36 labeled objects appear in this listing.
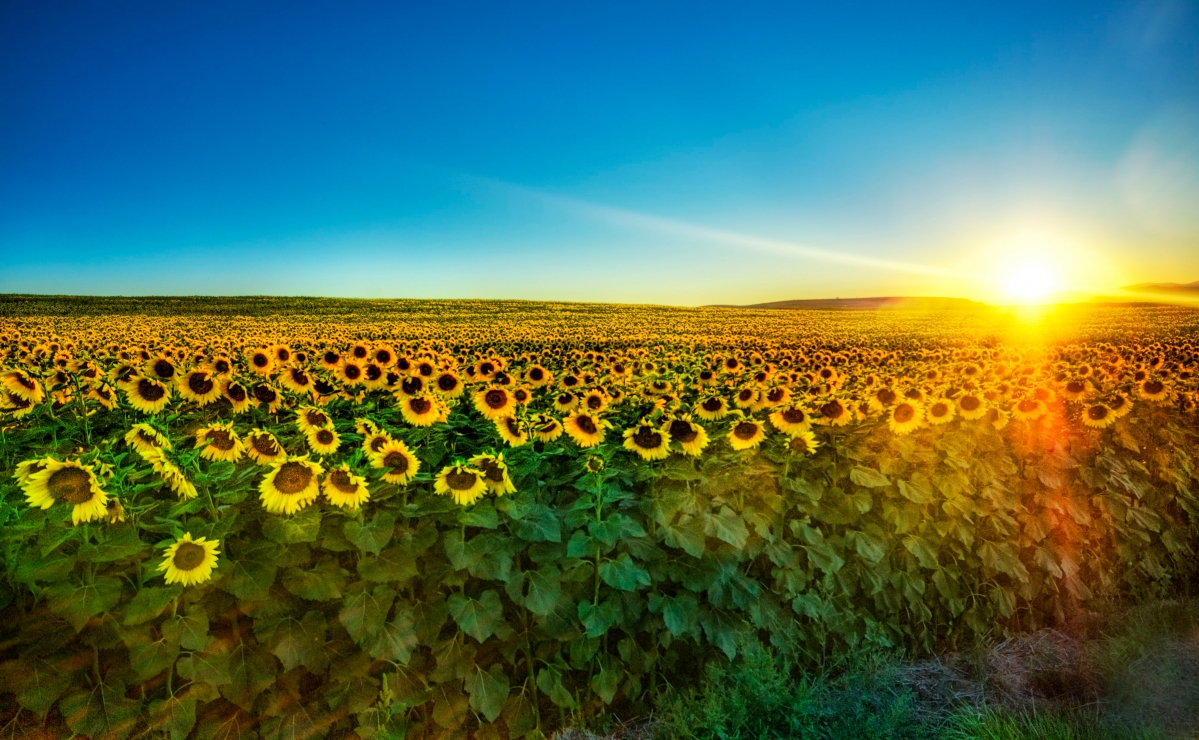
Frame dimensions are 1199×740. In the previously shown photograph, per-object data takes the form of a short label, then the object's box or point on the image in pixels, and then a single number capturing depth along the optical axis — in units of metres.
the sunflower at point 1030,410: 4.89
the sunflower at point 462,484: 2.99
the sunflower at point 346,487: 2.87
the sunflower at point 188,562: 2.55
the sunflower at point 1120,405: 5.16
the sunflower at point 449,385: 4.70
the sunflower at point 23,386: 3.90
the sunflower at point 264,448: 3.04
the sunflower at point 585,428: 3.70
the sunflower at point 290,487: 2.82
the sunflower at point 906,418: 4.27
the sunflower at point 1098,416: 5.08
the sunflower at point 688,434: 3.71
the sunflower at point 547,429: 3.86
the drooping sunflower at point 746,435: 3.68
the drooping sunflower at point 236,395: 4.25
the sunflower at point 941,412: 4.54
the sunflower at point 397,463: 3.07
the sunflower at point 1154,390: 5.69
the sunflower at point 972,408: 4.76
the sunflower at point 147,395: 4.16
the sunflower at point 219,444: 3.16
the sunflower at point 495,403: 4.22
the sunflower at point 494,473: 3.07
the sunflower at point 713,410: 4.62
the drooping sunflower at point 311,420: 3.66
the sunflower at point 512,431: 3.76
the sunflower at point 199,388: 4.28
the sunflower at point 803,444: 3.87
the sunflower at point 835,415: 4.22
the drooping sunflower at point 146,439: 3.02
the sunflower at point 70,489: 2.59
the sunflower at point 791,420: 3.98
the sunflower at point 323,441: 3.36
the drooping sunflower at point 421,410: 3.84
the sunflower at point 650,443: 3.58
